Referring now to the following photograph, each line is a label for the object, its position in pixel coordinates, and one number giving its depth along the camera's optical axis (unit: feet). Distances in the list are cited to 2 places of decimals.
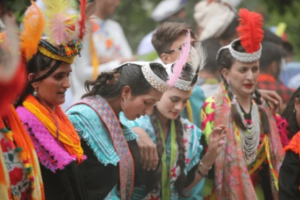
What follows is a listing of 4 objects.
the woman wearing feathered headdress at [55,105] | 26.55
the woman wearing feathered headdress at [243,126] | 35.81
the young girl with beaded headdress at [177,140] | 33.78
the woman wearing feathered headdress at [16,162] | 23.35
